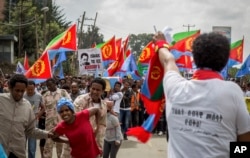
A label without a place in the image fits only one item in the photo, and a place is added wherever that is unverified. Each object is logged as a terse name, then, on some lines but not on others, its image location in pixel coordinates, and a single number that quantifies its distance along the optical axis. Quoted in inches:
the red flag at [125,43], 933.4
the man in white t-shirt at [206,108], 106.0
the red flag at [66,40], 600.1
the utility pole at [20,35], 1782.9
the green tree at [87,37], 3632.4
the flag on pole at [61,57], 676.4
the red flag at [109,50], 840.8
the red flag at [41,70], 512.8
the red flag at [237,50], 970.1
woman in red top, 227.1
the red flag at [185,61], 754.8
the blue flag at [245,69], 869.8
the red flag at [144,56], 731.7
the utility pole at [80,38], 2163.6
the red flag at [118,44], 980.3
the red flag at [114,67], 755.8
